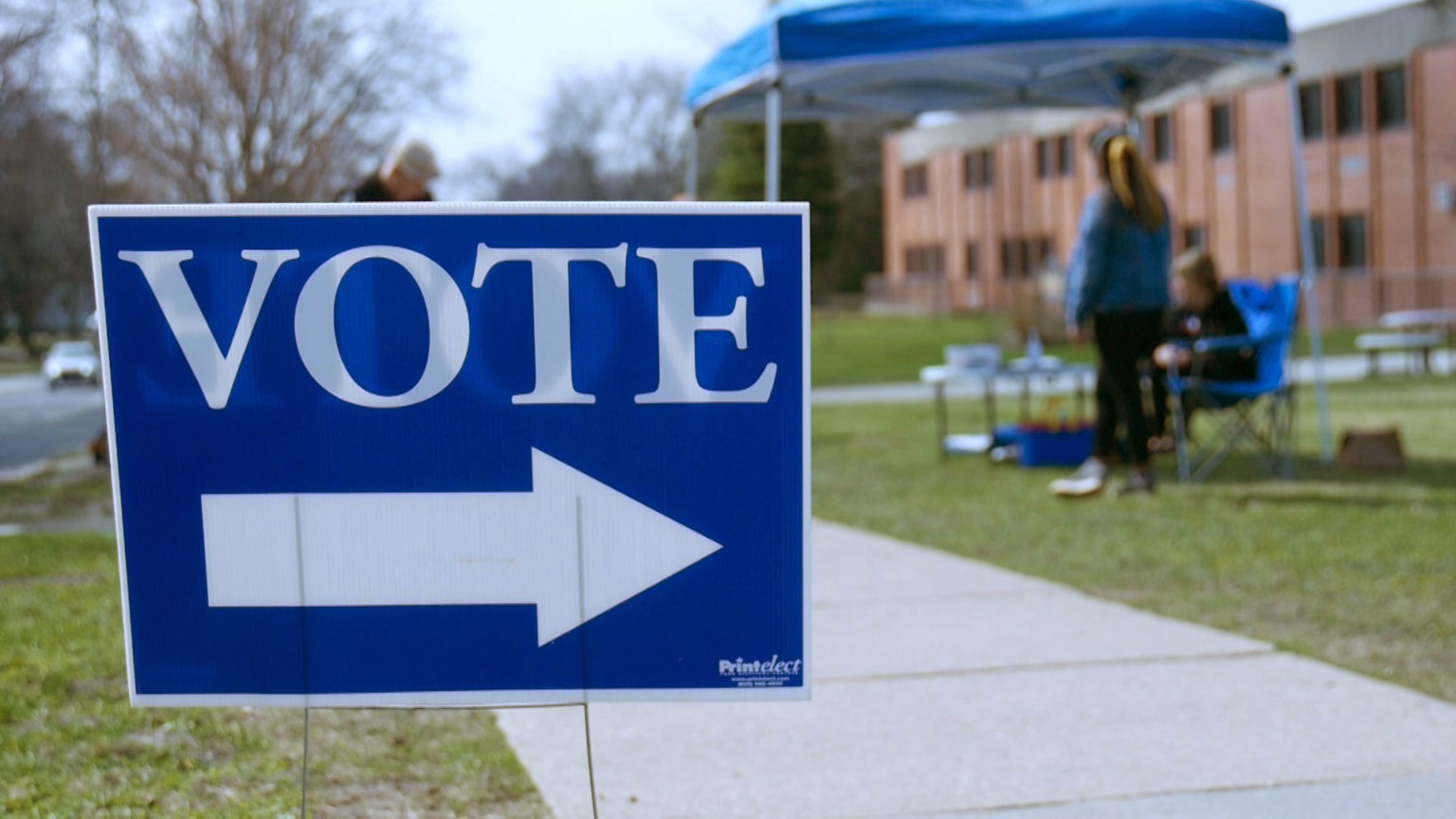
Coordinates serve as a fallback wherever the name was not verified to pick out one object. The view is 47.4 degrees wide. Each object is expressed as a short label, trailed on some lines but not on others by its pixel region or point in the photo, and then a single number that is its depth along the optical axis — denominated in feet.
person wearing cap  25.76
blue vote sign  9.87
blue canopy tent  31.65
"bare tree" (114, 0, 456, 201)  60.29
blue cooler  36.65
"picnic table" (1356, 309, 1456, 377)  70.54
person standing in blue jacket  29.84
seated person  31.86
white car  122.62
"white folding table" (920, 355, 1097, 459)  36.81
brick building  120.37
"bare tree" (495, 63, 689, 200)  286.87
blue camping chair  31.04
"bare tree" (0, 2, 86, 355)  42.01
